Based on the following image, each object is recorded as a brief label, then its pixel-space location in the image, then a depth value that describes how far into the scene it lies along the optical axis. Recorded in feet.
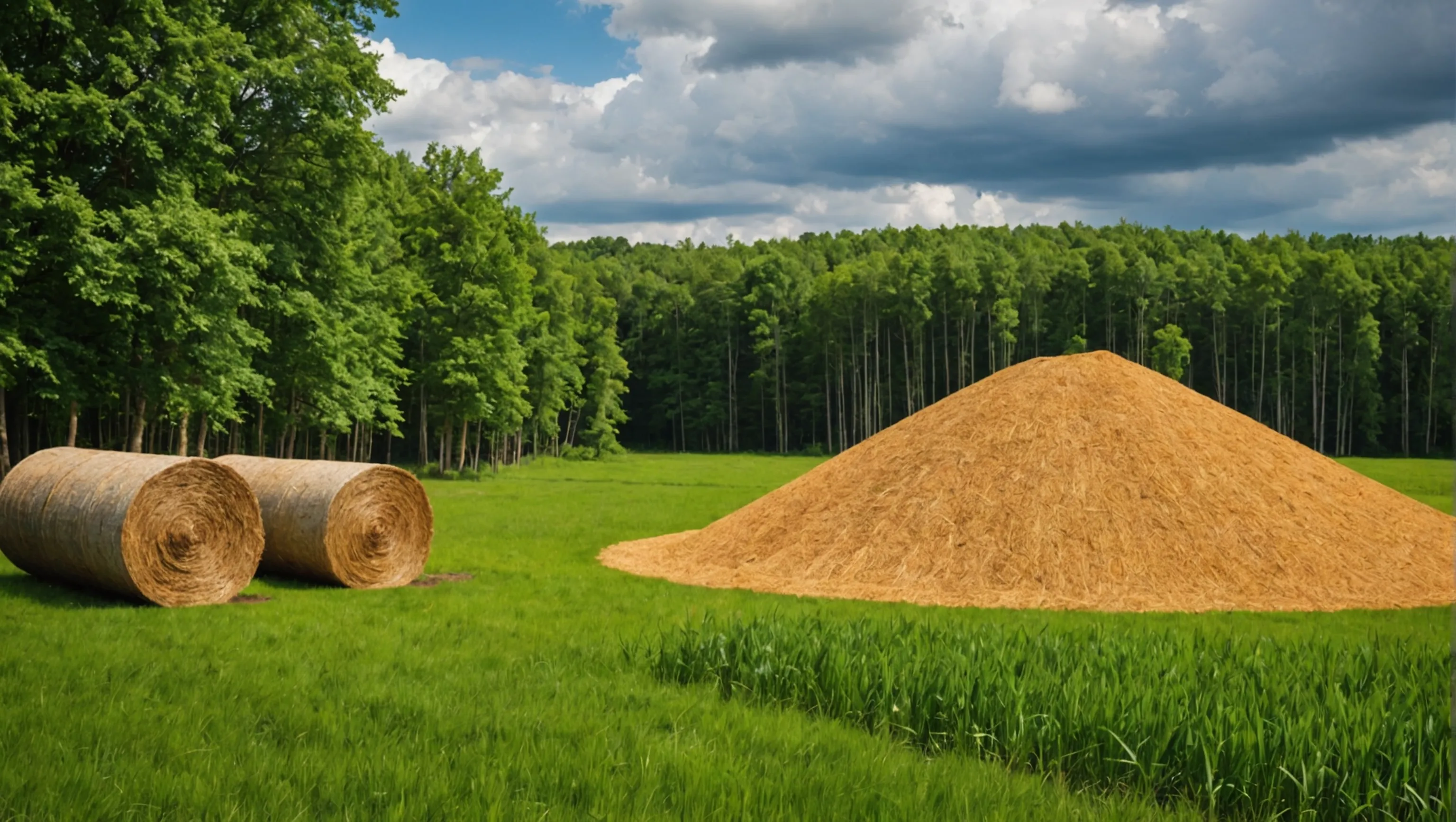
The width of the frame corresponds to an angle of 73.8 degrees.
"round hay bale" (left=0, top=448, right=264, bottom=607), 40.93
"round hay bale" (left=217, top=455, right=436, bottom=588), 47.52
